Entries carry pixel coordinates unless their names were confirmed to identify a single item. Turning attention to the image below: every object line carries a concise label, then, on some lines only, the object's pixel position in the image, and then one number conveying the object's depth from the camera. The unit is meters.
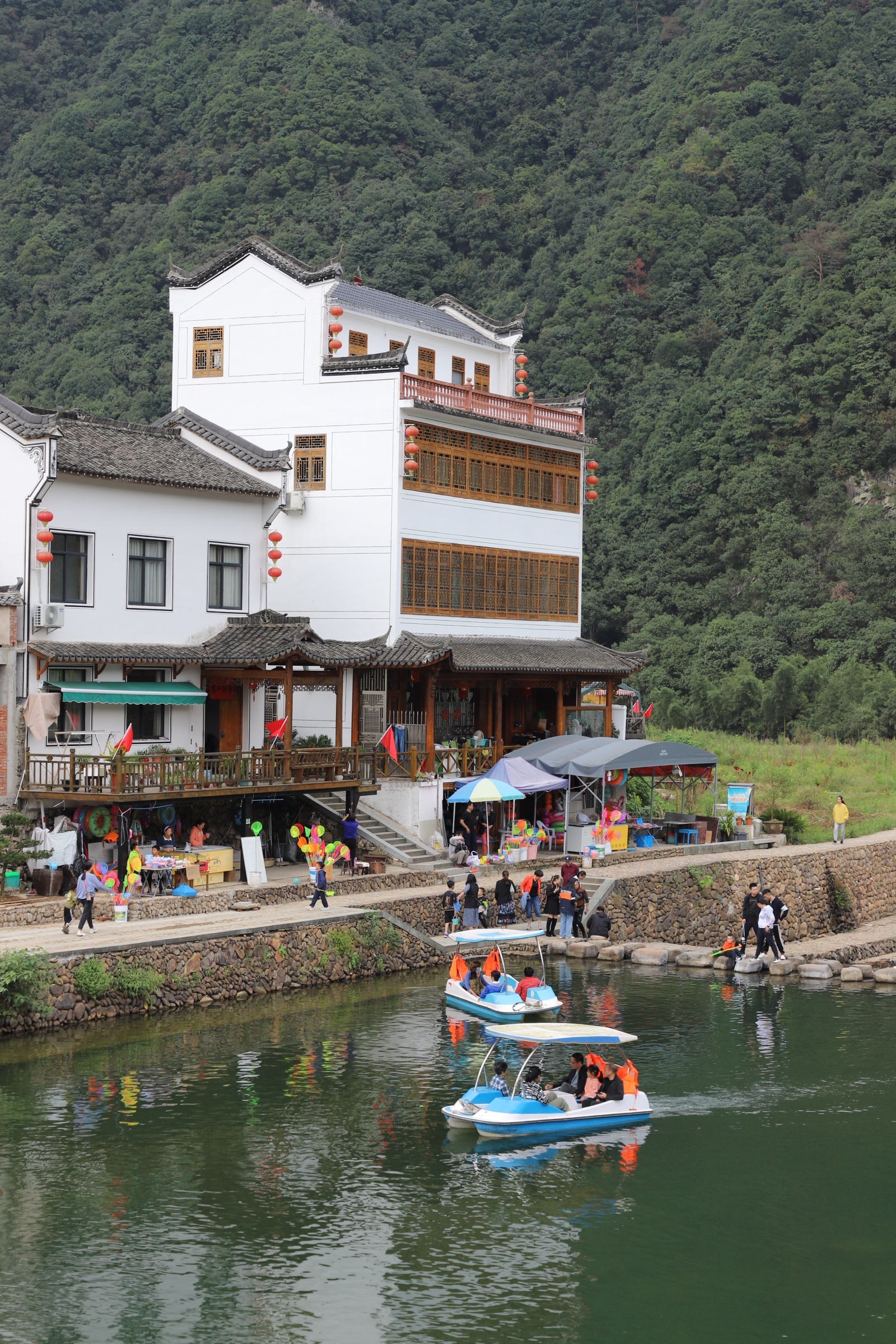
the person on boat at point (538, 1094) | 23.50
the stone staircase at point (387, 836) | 40.84
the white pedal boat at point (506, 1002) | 29.94
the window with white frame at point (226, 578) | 40.66
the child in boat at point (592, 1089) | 23.69
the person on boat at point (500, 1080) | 23.58
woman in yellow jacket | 48.31
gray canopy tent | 42.50
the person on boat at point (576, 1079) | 24.02
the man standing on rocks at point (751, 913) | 36.59
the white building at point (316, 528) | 37.03
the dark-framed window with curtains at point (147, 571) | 38.28
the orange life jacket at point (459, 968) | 30.78
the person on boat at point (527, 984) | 30.55
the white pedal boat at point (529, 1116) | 22.91
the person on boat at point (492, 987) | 30.44
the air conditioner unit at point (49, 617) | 35.22
